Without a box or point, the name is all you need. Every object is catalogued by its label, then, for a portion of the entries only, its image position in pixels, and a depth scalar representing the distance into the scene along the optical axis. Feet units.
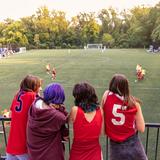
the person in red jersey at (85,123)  9.41
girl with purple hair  9.23
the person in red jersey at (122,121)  9.89
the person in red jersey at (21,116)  10.37
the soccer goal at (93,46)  225.93
